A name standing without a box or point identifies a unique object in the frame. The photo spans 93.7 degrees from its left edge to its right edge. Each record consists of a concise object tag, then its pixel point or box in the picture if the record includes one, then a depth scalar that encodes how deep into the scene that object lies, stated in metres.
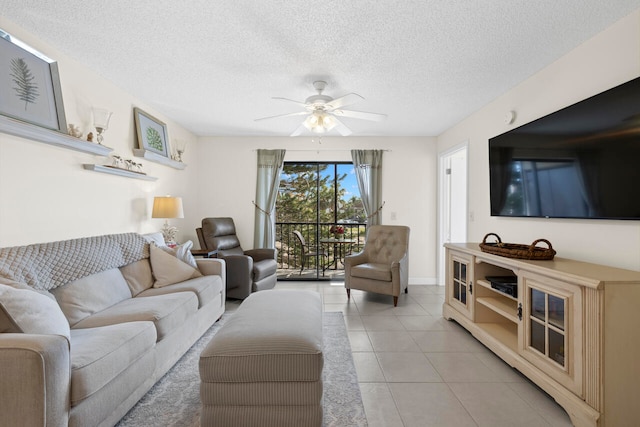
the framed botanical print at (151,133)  3.38
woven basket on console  2.16
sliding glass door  5.32
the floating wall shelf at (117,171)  2.62
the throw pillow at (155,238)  3.11
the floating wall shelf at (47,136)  1.91
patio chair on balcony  5.20
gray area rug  1.68
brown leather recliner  3.76
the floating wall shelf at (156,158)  3.30
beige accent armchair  3.77
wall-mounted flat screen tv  1.78
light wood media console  1.52
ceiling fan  2.82
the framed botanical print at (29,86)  1.95
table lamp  3.45
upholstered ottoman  1.52
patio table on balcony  5.83
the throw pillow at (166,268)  2.81
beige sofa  1.17
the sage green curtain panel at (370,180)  4.95
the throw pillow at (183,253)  3.02
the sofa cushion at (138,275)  2.60
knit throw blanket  1.80
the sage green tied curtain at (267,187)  4.97
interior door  4.78
